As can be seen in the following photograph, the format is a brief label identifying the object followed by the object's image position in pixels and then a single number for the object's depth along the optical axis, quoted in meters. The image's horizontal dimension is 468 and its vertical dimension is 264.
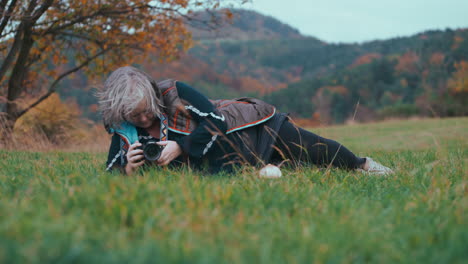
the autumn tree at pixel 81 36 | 6.71
